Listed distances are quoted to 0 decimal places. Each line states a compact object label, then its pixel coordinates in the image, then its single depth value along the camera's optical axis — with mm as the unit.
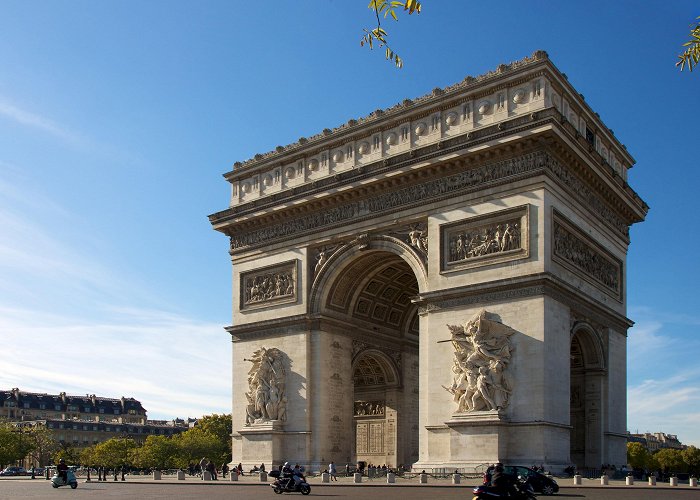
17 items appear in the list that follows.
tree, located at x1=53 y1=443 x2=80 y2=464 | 97169
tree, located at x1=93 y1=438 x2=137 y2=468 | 90000
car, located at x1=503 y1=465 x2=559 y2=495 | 24781
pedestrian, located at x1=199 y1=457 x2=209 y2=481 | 42575
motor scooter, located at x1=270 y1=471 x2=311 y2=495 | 27219
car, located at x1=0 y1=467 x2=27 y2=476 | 74681
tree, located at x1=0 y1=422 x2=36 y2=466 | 83000
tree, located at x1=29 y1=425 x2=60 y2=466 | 92544
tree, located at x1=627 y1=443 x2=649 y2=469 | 100794
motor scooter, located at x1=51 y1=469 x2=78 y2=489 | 34125
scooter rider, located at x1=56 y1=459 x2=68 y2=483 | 34250
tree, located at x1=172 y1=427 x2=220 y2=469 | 89875
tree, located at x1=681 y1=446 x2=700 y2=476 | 120688
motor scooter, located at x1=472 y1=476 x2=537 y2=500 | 16234
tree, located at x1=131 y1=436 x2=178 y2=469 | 90500
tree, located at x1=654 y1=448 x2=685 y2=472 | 119275
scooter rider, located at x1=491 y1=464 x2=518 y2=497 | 16297
